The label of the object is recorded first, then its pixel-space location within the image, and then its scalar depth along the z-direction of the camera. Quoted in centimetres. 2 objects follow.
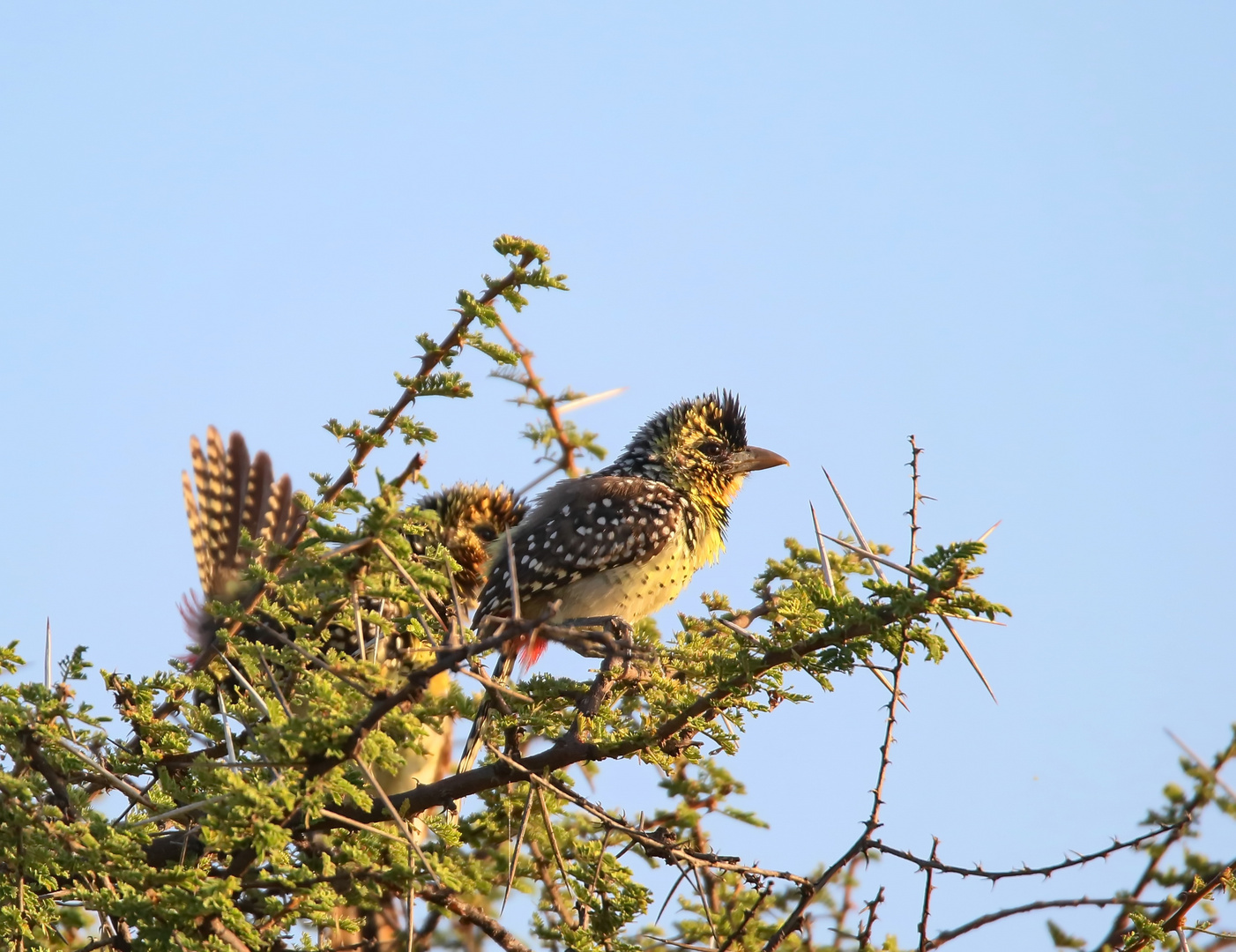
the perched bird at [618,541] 1147
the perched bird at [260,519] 1275
